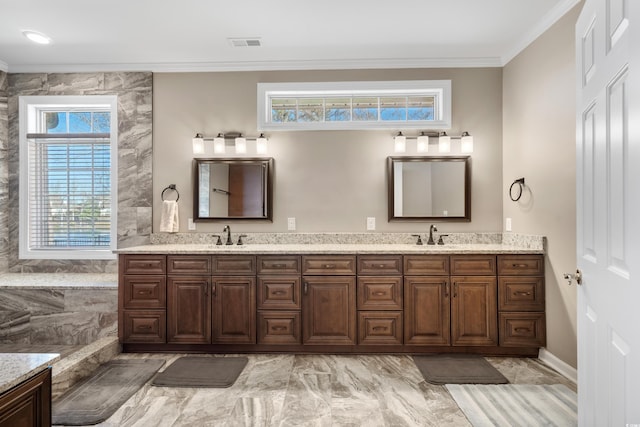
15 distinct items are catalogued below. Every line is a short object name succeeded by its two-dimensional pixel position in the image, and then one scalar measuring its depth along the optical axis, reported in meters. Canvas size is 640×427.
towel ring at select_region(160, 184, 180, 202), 3.93
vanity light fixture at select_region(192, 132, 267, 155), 3.85
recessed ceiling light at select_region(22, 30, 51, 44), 3.28
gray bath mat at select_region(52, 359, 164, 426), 2.35
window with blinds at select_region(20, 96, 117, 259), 4.02
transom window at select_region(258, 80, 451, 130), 3.86
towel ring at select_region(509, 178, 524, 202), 3.45
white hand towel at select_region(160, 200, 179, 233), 3.83
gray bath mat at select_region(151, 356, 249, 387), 2.78
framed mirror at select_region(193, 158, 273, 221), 3.89
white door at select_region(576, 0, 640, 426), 1.18
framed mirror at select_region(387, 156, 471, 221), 3.83
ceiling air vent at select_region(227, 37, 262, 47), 3.40
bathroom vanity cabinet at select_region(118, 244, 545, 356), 3.24
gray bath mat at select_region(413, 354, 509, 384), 2.79
